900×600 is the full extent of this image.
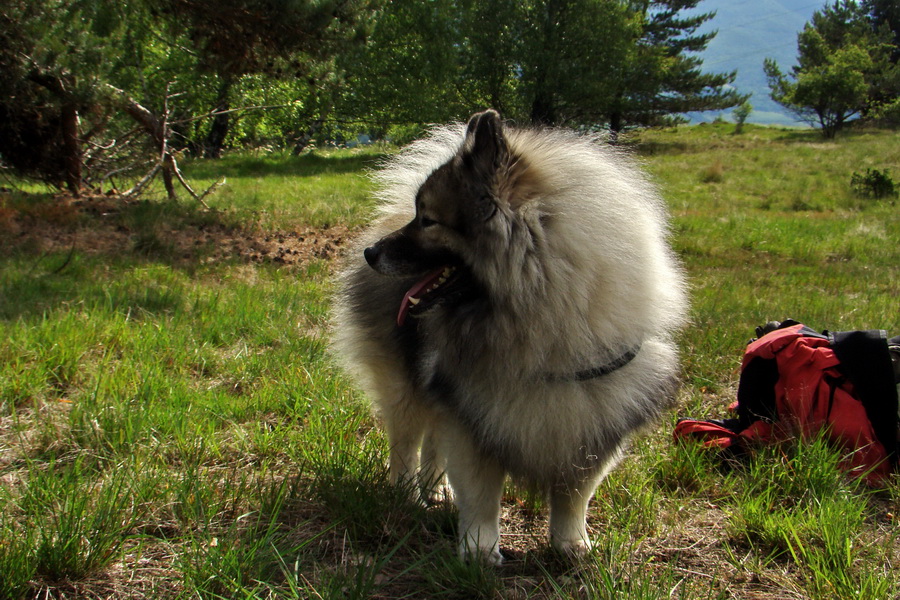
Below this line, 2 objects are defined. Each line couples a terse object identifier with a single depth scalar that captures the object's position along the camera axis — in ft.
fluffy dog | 5.65
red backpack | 7.31
